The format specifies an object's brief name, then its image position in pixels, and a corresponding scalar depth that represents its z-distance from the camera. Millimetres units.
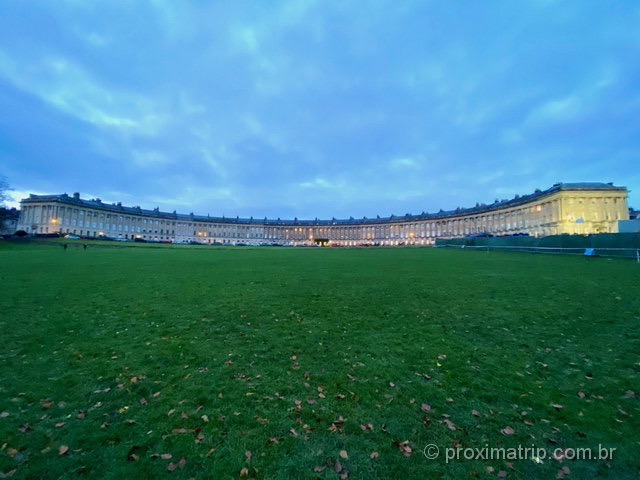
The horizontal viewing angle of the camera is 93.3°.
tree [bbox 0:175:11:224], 58719
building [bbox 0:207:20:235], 60244
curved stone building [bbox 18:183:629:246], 83188
